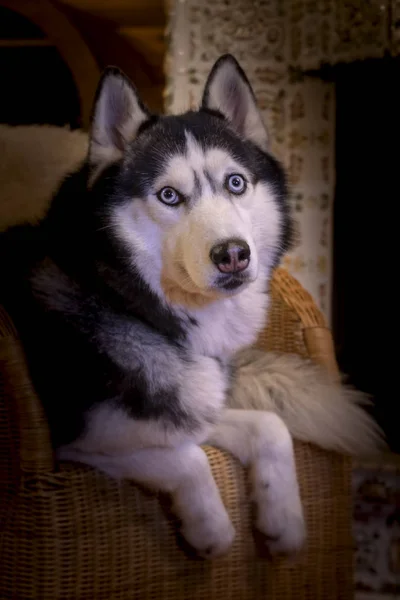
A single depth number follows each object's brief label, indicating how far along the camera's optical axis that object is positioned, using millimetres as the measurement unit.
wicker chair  966
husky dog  1019
